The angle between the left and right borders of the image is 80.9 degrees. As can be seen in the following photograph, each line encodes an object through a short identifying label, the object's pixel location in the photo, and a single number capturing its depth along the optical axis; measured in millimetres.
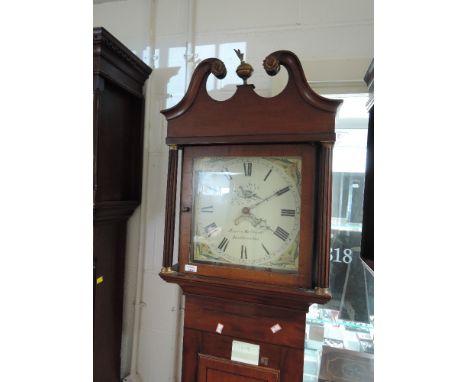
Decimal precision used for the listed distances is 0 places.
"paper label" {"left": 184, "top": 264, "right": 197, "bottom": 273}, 843
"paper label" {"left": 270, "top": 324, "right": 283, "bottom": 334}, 795
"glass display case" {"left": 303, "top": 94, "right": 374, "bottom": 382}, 1184
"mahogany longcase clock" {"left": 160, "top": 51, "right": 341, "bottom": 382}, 749
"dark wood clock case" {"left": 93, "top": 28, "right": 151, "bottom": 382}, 1062
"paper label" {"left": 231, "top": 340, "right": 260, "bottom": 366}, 801
